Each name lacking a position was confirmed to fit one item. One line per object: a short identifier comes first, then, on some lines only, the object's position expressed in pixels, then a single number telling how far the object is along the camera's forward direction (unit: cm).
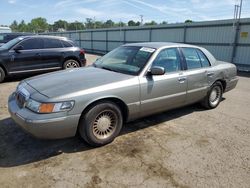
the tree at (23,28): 9534
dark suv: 848
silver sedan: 331
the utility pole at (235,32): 1269
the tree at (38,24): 9409
